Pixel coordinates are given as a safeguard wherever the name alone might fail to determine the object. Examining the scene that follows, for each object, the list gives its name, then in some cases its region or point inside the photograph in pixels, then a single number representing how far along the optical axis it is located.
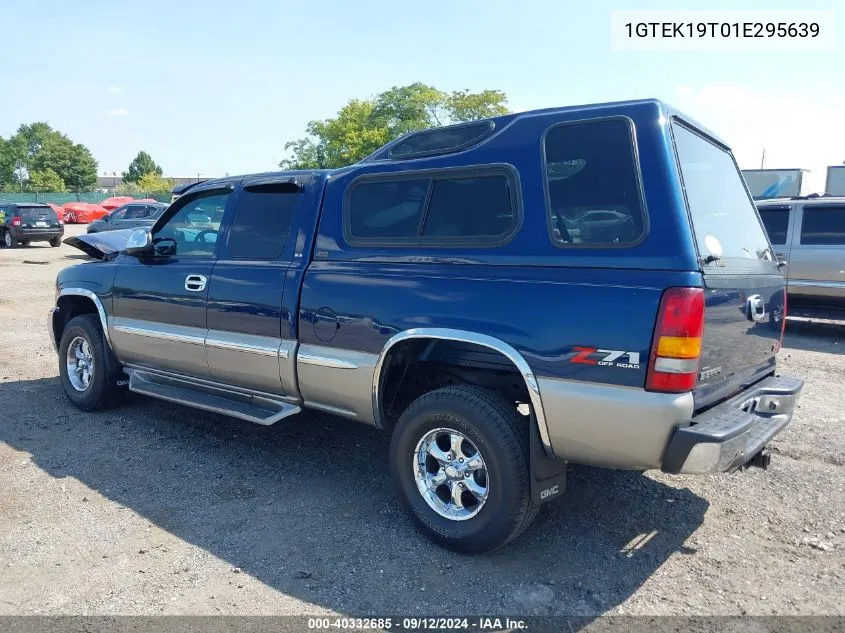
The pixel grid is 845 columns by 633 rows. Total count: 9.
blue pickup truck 2.86
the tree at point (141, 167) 104.44
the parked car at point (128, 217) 21.66
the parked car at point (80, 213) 38.38
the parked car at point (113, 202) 40.01
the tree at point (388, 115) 50.28
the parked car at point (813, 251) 9.30
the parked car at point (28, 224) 22.36
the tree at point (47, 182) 73.56
